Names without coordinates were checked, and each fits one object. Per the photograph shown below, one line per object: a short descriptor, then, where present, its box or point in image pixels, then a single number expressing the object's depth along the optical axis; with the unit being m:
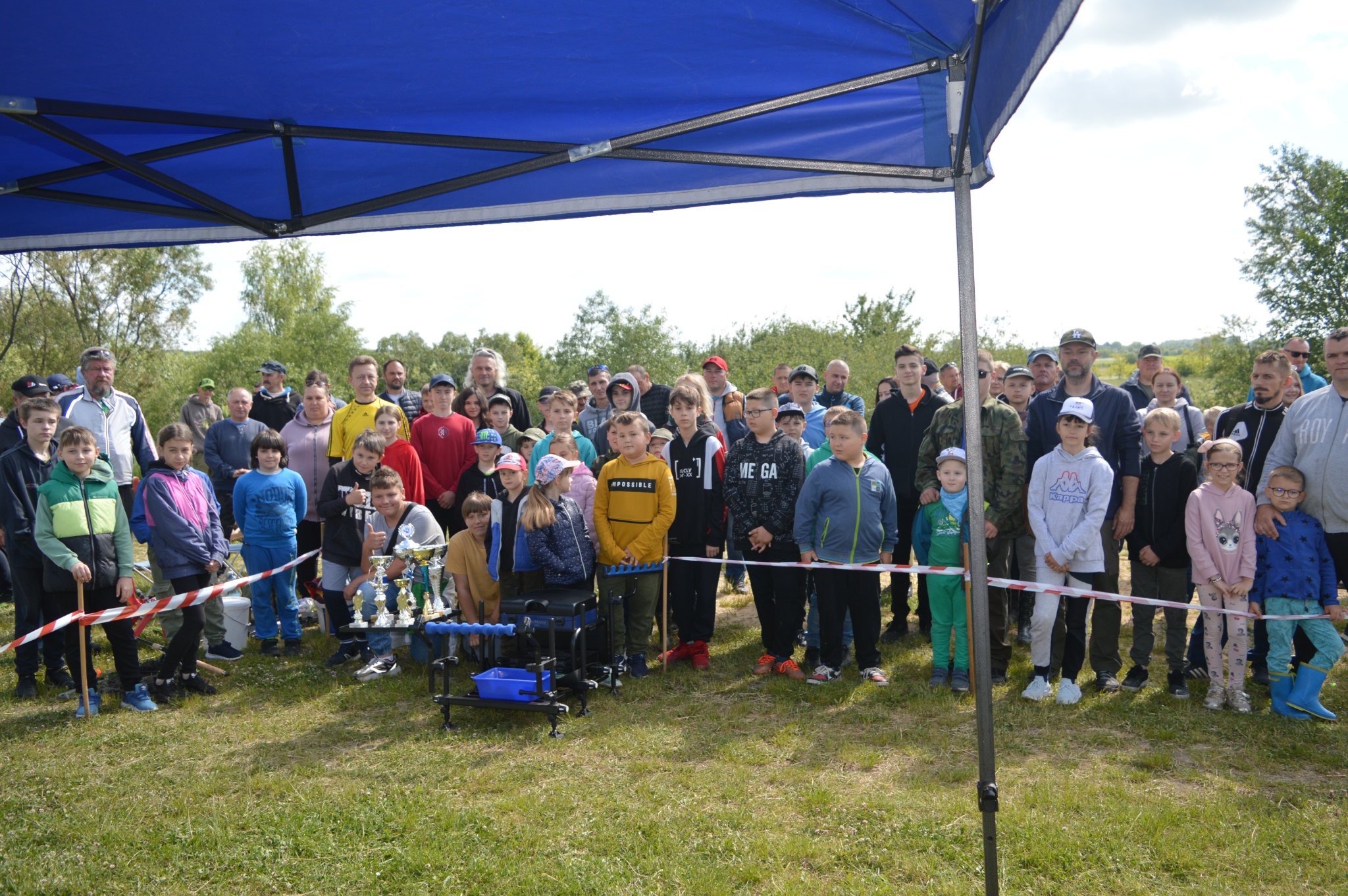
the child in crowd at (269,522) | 6.95
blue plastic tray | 5.30
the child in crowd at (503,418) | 7.57
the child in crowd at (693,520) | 6.59
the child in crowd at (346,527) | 6.77
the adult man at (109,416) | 7.17
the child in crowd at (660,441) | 6.88
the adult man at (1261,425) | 5.97
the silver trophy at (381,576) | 6.43
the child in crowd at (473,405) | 8.27
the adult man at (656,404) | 8.88
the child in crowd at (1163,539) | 5.75
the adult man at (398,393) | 9.04
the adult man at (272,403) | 9.20
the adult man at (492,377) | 8.41
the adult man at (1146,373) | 7.92
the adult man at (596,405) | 8.88
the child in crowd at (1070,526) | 5.54
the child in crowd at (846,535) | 6.16
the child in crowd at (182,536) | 6.04
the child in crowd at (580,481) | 6.63
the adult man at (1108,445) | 5.72
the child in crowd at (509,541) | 6.26
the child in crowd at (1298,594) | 5.16
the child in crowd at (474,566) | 6.39
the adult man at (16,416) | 7.70
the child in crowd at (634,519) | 6.27
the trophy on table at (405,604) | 6.29
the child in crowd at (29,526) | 5.95
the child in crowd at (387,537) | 6.46
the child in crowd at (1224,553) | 5.34
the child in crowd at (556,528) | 6.00
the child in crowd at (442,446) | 7.69
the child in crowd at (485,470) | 6.96
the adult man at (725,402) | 8.73
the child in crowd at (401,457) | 7.33
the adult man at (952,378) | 10.26
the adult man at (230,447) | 8.14
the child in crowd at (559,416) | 7.11
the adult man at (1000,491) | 5.99
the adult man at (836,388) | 8.54
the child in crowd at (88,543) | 5.68
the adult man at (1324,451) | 5.09
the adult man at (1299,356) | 7.57
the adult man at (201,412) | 10.07
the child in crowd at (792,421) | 6.94
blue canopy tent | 2.48
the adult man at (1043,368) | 7.09
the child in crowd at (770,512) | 6.34
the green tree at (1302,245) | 37.94
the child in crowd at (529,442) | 7.34
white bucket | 6.99
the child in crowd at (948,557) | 5.95
